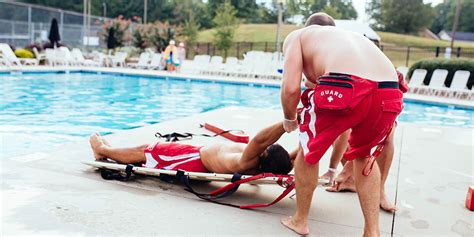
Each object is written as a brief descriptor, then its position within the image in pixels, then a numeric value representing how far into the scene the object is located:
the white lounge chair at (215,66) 18.94
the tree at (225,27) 31.52
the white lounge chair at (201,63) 19.28
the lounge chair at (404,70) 14.71
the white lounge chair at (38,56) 18.61
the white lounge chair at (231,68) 18.42
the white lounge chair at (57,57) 18.89
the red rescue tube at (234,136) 5.23
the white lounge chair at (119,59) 21.02
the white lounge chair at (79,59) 19.69
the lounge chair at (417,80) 13.95
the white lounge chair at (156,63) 20.16
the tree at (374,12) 66.17
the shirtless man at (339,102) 2.42
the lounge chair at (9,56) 16.72
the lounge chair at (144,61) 20.44
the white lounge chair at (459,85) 13.18
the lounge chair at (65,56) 19.17
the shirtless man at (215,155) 3.11
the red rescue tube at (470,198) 3.29
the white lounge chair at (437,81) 13.65
